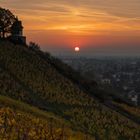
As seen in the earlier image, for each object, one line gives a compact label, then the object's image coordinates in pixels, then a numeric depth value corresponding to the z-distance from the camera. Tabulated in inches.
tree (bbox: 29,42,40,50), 4788.4
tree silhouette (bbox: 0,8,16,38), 4812.3
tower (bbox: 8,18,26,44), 4729.8
